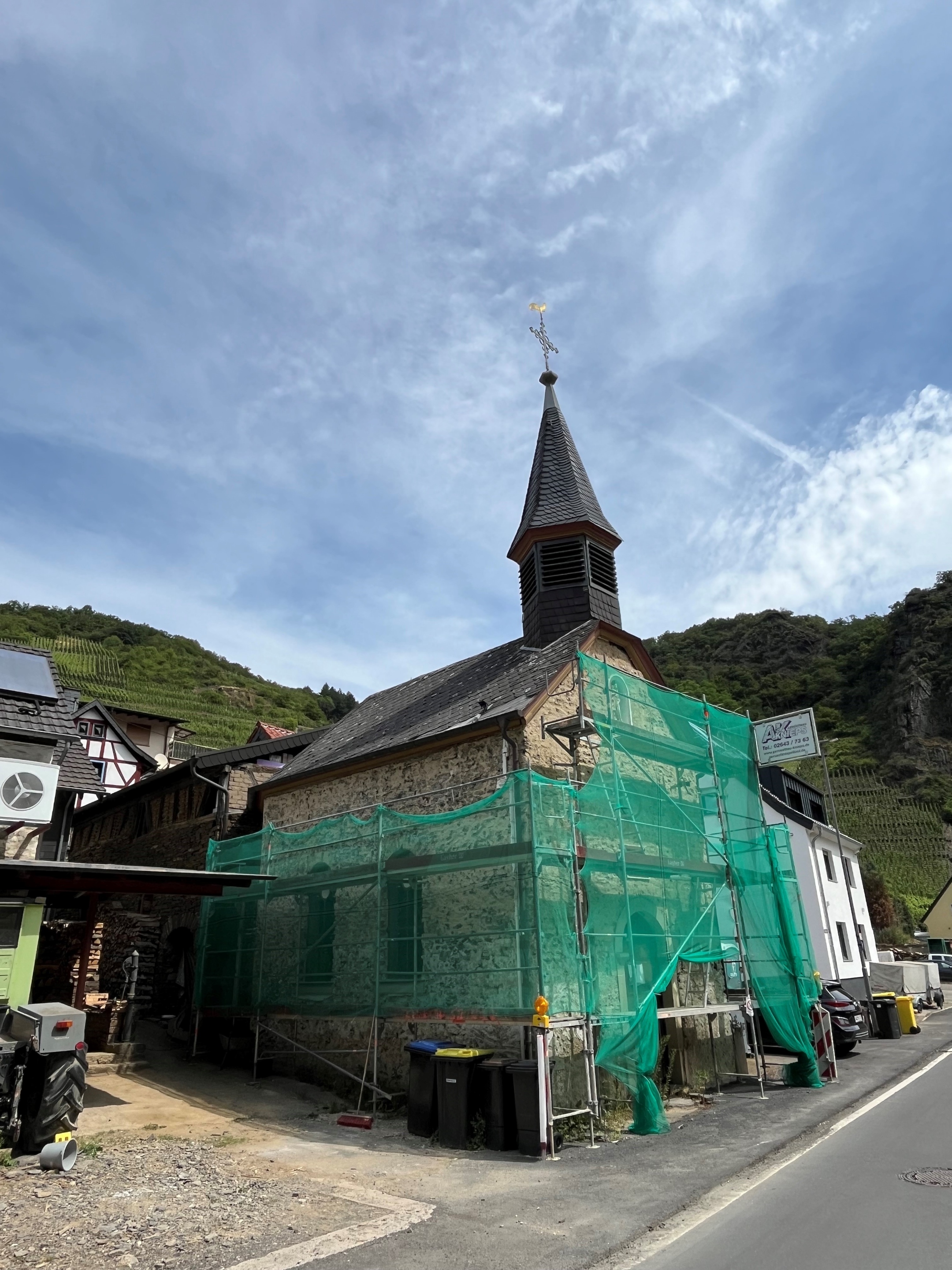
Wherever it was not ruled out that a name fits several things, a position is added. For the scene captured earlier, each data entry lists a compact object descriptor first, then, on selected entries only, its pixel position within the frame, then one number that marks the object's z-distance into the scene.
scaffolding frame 9.10
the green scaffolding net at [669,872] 9.71
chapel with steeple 12.62
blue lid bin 9.13
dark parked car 15.47
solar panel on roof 14.66
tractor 7.61
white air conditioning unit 13.11
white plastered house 25.16
